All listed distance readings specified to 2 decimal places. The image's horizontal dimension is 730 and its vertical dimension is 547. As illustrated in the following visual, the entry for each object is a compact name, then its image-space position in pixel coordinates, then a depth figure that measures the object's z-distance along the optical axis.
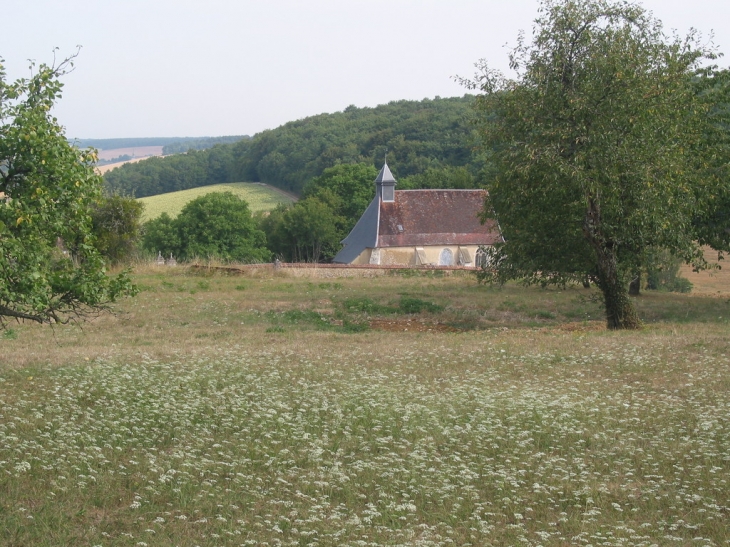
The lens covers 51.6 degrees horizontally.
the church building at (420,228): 65.44
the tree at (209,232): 72.75
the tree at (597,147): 18.86
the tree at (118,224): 44.06
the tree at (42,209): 10.09
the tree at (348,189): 87.06
